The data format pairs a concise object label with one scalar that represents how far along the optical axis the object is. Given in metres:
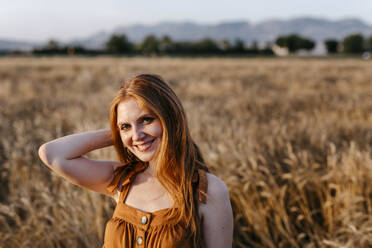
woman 1.30
